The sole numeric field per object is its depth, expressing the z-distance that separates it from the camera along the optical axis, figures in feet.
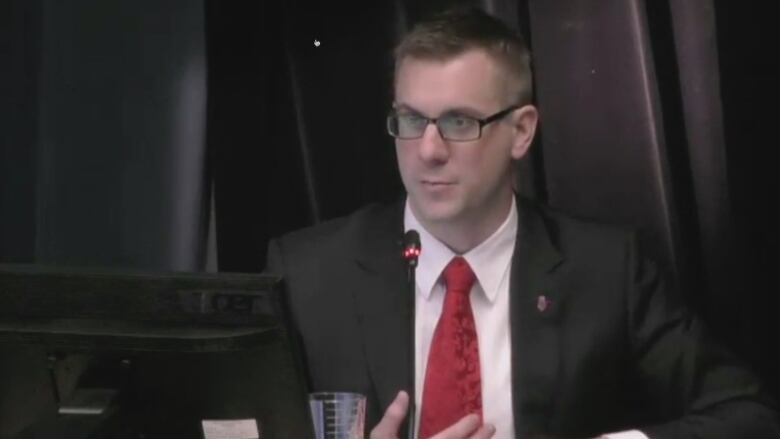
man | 19.06
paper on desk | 17.41
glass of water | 17.73
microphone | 18.27
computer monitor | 17.14
